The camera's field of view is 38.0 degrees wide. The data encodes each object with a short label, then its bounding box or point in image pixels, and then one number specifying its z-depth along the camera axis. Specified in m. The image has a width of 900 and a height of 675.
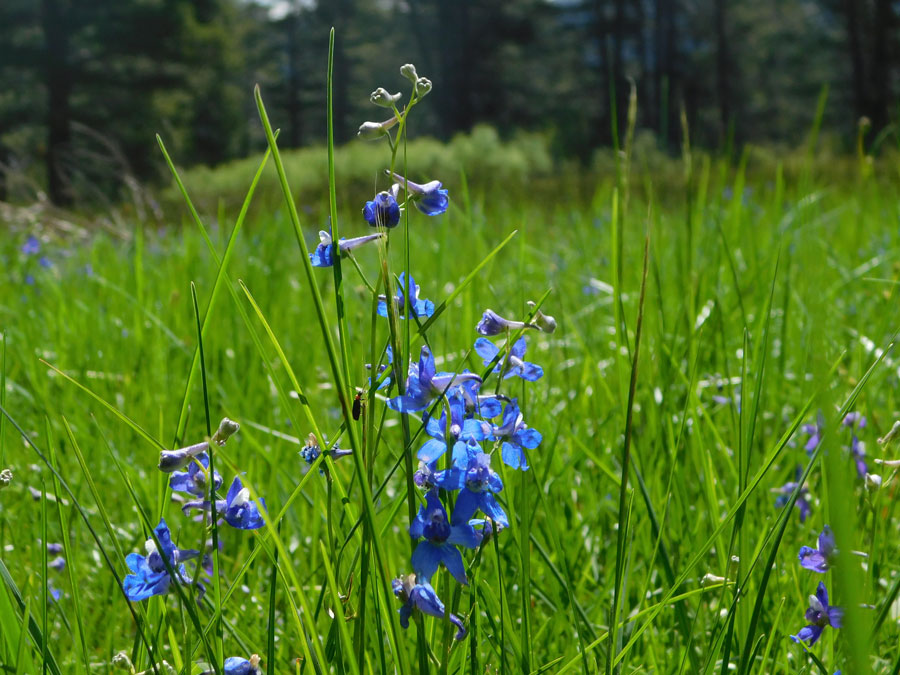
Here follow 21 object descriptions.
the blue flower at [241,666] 0.36
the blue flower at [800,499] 0.55
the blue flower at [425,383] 0.35
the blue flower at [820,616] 0.40
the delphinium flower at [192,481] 0.37
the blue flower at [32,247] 2.64
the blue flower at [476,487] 0.34
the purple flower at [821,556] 0.41
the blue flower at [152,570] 0.36
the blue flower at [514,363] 0.38
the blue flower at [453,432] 0.35
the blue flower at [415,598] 0.34
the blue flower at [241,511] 0.37
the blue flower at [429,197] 0.37
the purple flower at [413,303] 0.36
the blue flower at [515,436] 0.36
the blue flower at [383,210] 0.36
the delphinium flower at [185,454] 0.35
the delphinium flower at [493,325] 0.38
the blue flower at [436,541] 0.34
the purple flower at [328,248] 0.36
